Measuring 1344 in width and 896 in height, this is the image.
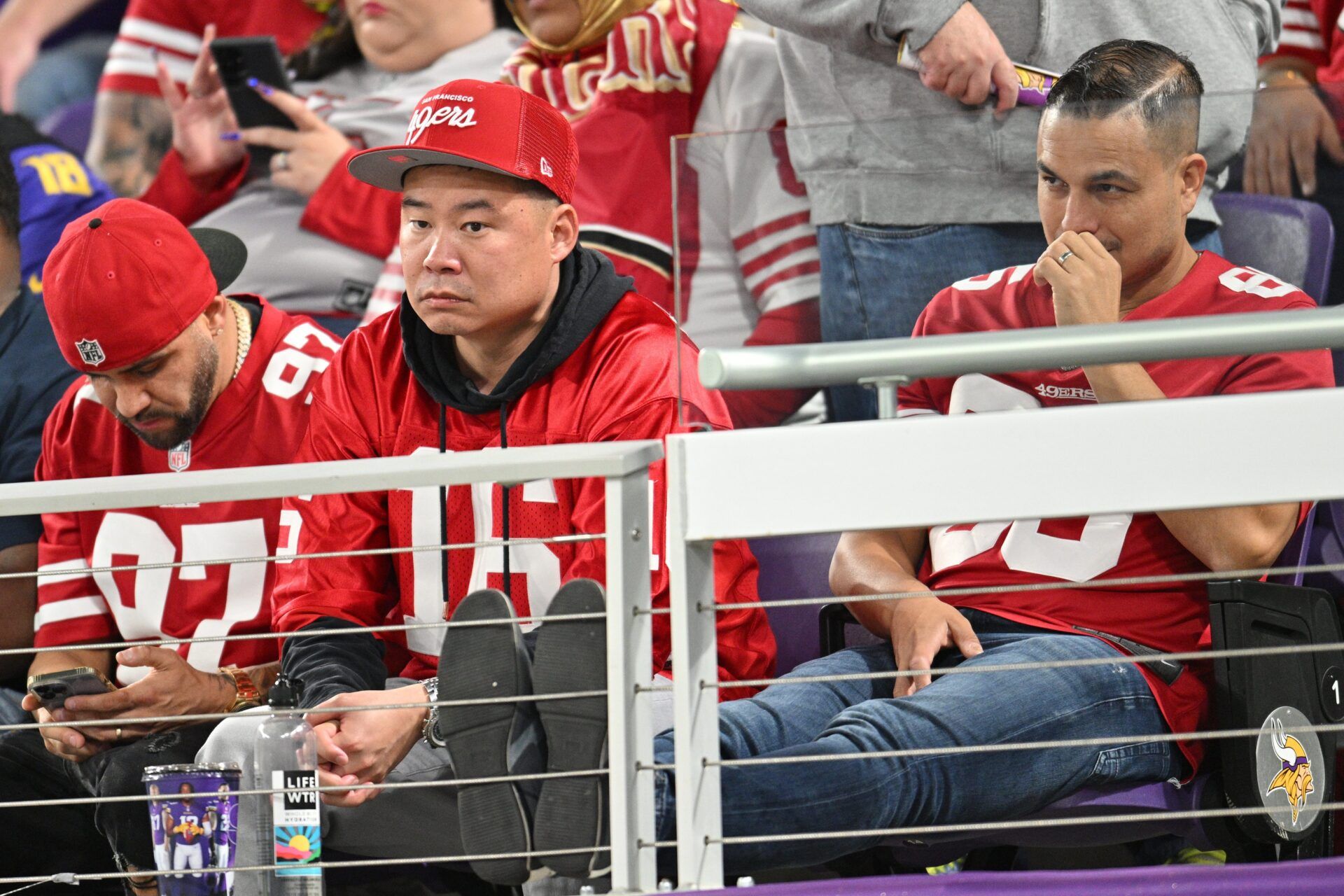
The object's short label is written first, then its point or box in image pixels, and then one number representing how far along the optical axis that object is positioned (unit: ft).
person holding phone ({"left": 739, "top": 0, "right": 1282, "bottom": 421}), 41.11
